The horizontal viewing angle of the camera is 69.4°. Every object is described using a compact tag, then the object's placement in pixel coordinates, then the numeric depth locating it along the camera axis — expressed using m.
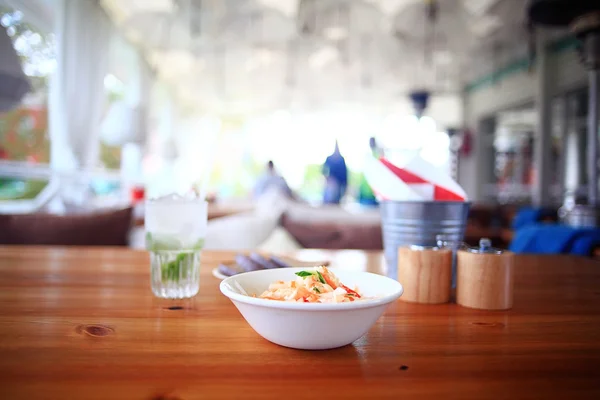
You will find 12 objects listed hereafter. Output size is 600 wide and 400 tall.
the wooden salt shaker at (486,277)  0.73
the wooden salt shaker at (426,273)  0.77
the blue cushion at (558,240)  2.07
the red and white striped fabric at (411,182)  0.89
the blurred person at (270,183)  5.23
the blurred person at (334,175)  4.50
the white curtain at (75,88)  3.84
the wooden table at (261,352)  0.42
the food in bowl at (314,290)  0.54
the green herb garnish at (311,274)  0.60
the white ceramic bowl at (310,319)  0.47
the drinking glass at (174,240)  0.79
